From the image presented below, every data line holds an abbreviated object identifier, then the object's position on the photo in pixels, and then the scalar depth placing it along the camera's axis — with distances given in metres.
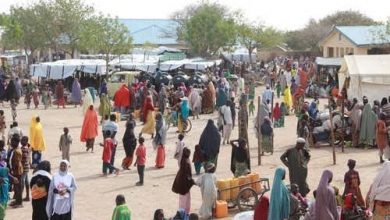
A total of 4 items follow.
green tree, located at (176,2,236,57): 51.72
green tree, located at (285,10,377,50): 71.94
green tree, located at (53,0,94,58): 51.54
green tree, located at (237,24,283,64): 60.38
